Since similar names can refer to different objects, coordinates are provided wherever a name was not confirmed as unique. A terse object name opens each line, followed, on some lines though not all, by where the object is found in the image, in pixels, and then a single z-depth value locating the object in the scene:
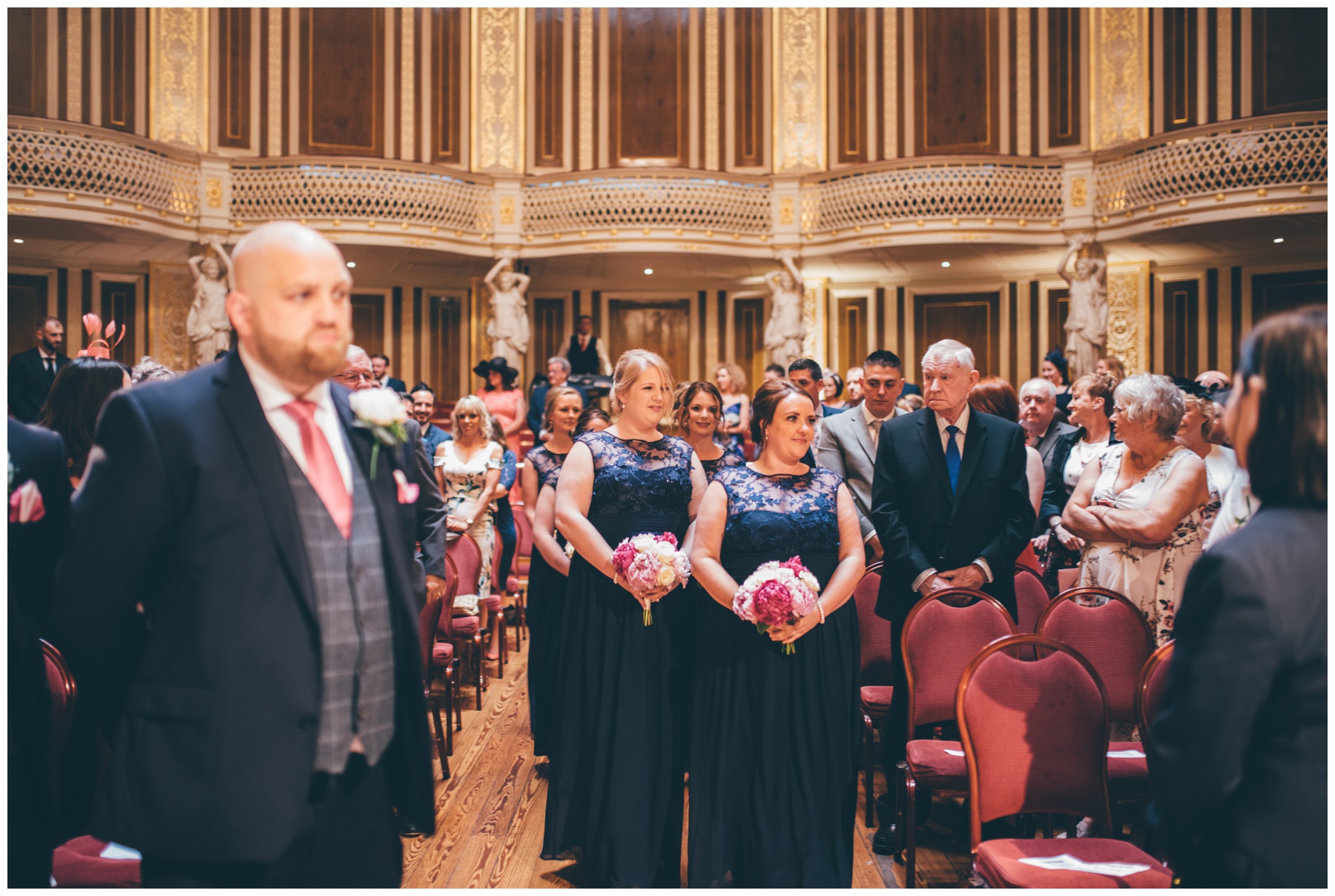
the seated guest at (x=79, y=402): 2.35
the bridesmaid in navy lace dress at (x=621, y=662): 2.96
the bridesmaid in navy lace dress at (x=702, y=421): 3.98
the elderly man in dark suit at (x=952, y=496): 3.37
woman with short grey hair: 3.25
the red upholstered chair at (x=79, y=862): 2.22
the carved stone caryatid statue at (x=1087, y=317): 11.30
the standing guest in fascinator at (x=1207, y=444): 3.71
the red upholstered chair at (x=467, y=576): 4.68
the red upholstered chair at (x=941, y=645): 3.13
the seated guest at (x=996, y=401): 4.41
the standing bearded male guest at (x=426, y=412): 5.98
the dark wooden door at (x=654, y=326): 14.62
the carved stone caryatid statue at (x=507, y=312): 12.56
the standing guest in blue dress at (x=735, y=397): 8.09
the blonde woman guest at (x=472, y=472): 5.47
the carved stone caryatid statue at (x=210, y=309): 11.29
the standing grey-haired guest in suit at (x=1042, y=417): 4.78
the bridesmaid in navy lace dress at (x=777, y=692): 2.77
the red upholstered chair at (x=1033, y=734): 2.56
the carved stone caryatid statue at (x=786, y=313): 12.56
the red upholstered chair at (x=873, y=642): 3.79
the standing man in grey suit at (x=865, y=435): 4.20
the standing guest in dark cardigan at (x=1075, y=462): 4.38
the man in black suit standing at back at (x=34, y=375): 7.33
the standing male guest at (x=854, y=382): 6.73
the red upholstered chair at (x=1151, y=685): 2.70
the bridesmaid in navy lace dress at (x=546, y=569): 3.49
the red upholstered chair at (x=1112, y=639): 3.18
